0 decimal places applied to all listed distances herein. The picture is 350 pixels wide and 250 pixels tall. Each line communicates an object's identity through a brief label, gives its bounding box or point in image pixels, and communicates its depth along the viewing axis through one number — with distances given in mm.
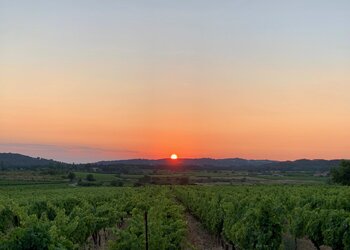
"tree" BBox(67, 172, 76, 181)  111619
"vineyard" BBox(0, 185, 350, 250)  11069
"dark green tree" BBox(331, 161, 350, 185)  78562
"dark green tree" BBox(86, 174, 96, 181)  110750
